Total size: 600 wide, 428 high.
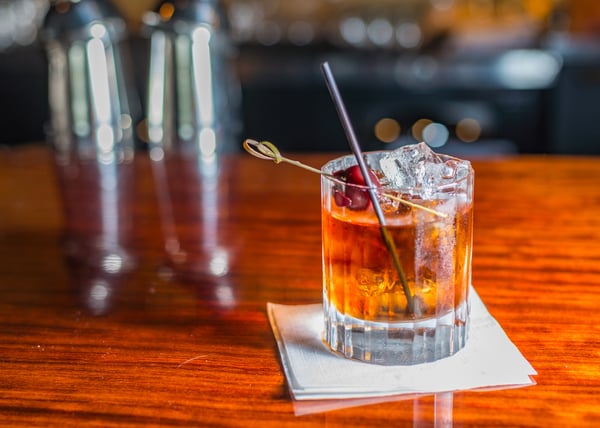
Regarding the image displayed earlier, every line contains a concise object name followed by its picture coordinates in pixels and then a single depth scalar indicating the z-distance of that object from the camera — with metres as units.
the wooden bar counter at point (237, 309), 0.65
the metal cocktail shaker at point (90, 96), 1.87
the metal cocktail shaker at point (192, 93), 1.88
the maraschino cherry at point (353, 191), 0.70
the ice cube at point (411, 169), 0.73
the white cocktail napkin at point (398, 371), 0.67
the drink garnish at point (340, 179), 0.69
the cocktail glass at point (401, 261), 0.70
